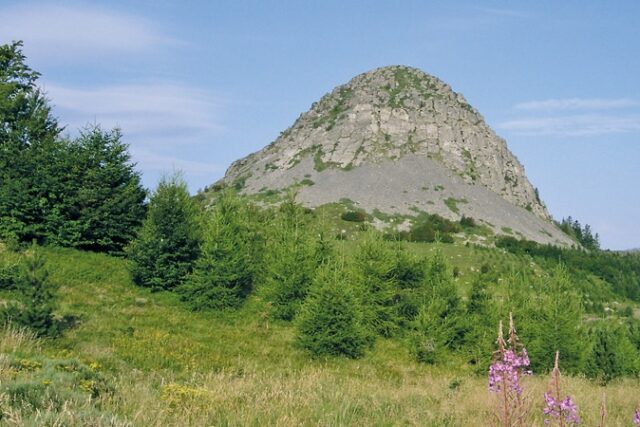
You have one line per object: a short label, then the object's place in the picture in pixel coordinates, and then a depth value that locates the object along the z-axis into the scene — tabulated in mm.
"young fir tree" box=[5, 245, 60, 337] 19625
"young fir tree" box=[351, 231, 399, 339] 29094
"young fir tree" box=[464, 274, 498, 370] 26359
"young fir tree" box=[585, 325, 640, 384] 29797
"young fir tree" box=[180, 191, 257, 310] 29828
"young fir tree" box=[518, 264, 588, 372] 27719
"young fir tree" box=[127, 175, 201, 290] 31484
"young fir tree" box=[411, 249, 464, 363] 26864
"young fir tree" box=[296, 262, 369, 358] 24656
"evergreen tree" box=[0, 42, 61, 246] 33906
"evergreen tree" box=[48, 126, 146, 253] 34406
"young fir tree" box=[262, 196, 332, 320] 29641
